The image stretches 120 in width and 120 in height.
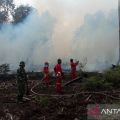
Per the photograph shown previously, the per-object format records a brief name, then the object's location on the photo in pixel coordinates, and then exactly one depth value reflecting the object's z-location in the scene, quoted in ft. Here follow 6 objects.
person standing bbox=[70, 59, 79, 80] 38.05
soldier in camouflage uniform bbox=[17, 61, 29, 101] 26.70
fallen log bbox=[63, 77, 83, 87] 35.02
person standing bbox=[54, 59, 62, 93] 30.54
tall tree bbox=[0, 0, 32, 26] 68.20
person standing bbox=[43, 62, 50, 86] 35.85
